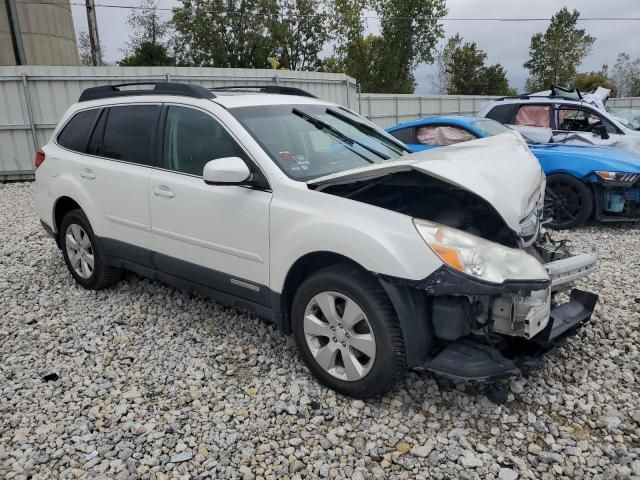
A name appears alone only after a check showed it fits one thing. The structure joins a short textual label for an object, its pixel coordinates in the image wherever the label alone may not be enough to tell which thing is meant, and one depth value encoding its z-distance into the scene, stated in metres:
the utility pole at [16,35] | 15.17
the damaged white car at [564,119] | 7.76
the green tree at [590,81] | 36.75
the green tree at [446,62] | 38.50
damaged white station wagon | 2.57
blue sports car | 6.21
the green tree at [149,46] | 31.95
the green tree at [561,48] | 35.47
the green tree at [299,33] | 42.19
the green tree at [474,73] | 37.88
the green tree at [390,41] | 34.84
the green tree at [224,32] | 40.50
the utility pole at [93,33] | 19.67
